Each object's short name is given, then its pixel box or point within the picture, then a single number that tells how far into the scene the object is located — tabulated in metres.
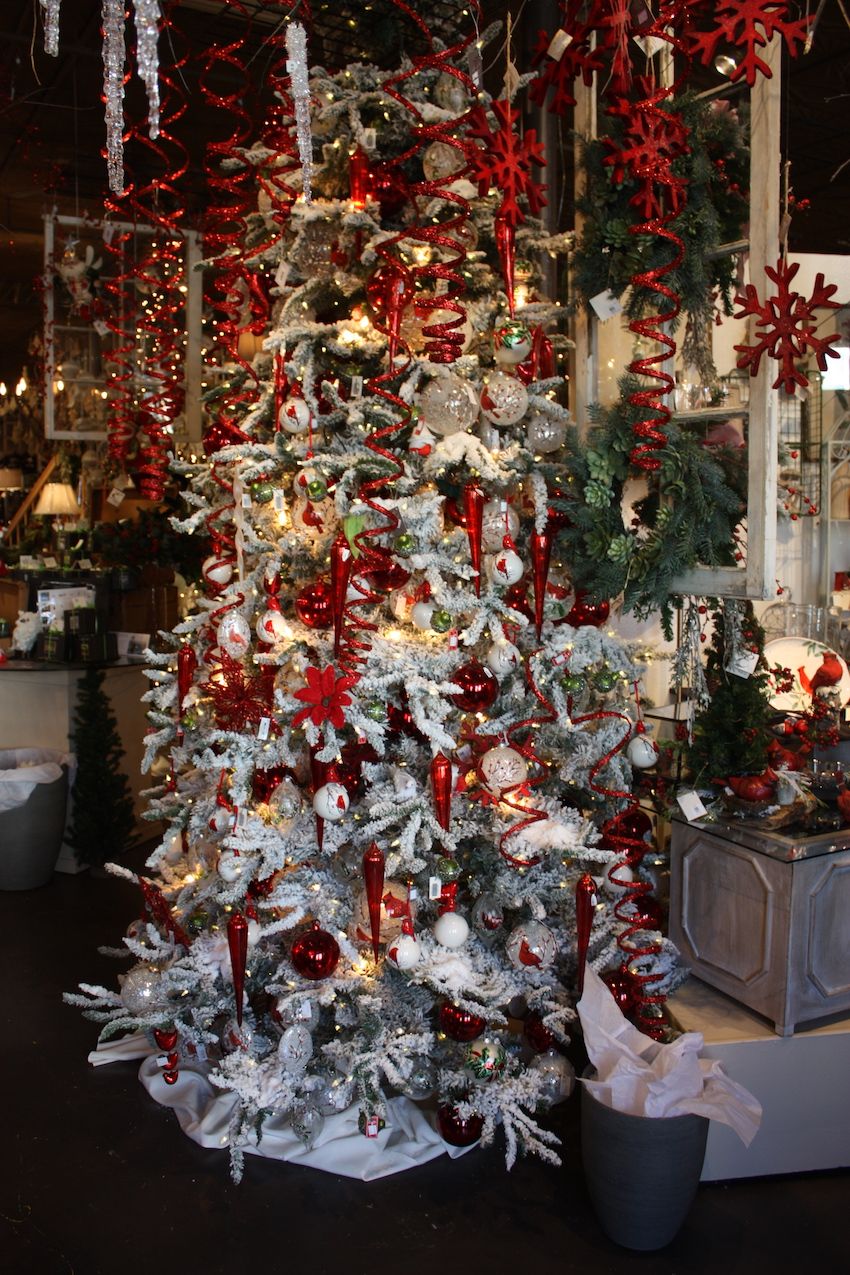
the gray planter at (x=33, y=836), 4.47
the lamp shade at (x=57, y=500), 7.69
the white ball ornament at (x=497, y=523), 2.84
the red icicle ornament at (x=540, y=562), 2.83
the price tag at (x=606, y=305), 2.88
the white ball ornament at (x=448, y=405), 2.77
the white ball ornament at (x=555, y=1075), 2.82
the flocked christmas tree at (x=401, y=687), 2.70
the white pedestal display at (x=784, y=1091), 2.51
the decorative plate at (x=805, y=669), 3.35
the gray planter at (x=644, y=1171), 2.27
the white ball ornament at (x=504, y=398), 2.80
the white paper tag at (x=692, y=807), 2.77
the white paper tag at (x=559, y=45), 2.83
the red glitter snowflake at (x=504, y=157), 2.75
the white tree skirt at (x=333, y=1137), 2.67
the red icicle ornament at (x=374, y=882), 2.59
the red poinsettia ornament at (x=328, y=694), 2.59
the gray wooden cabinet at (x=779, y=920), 2.51
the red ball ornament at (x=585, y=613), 2.98
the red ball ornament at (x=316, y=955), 2.71
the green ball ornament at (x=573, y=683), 2.76
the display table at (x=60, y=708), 4.85
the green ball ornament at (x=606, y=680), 2.80
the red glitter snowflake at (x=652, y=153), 2.58
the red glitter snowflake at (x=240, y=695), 2.95
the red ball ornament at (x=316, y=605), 2.76
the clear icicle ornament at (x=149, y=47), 1.40
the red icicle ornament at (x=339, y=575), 2.66
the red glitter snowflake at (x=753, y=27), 2.31
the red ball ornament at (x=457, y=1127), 2.69
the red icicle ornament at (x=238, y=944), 2.71
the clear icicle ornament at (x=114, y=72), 1.56
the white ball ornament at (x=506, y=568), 2.77
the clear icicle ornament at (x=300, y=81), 1.76
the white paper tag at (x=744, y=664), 2.86
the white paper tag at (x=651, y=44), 2.72
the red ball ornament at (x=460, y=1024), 2.70
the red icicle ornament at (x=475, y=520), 2.73
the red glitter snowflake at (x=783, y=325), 2.42
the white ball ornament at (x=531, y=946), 2.79
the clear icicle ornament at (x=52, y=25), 1.50
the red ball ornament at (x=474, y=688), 2.68
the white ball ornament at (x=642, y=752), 2.92
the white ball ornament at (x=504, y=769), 2.69
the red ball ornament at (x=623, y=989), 2.72
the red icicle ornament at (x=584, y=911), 2.72
